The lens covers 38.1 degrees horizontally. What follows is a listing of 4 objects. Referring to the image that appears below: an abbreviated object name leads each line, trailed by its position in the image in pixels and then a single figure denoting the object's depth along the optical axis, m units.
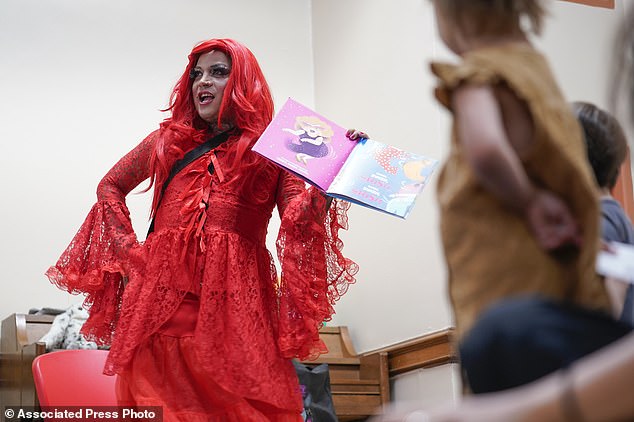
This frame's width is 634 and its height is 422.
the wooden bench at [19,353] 3.38
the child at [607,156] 1.64
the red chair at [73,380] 2.67
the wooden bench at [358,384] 4.04
